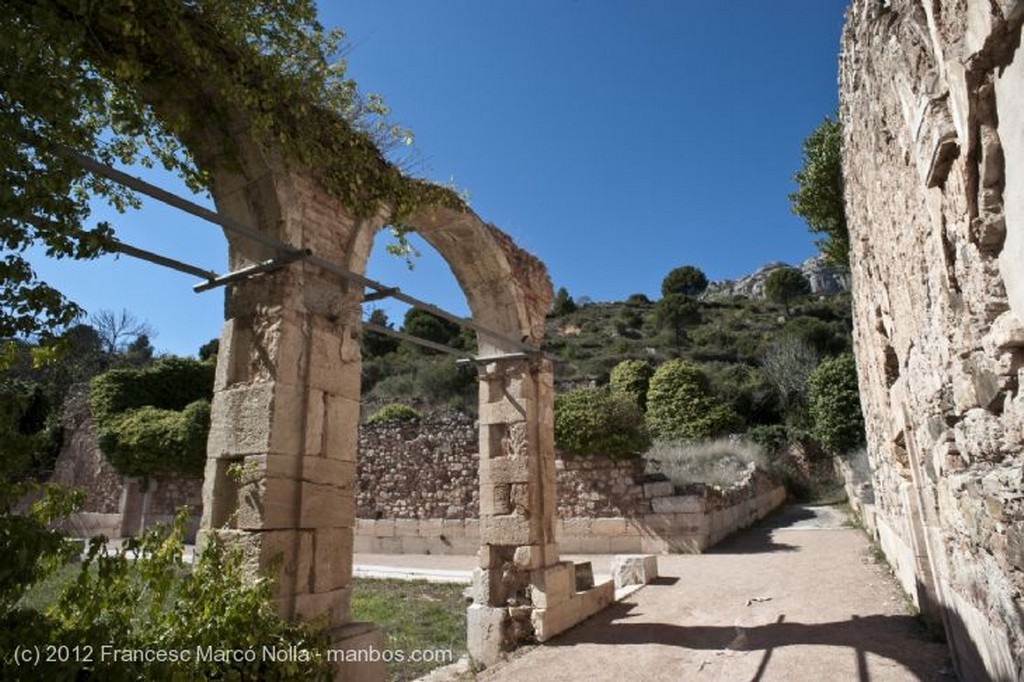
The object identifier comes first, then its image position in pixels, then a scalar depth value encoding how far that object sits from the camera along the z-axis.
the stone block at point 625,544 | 12.76
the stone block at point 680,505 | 12.21
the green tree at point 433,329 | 42.41
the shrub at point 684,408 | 24.06
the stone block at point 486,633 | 6.02
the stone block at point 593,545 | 12.94
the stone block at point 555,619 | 6.17
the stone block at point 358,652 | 3.91
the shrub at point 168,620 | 2.41
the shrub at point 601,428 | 13.32
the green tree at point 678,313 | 49.72
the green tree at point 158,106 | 2.52
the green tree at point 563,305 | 58.94
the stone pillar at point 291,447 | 3.80
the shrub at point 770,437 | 23.11
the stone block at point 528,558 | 6.45
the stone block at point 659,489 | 12.53
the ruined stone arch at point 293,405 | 3.83
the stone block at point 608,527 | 12.92
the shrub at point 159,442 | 18.38
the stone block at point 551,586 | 6.34
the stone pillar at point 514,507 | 6.18
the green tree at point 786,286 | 55.34
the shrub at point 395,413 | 19.89
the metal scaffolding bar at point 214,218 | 3.02
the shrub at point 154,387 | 20.54
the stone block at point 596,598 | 7.05
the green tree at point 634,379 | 29.23
